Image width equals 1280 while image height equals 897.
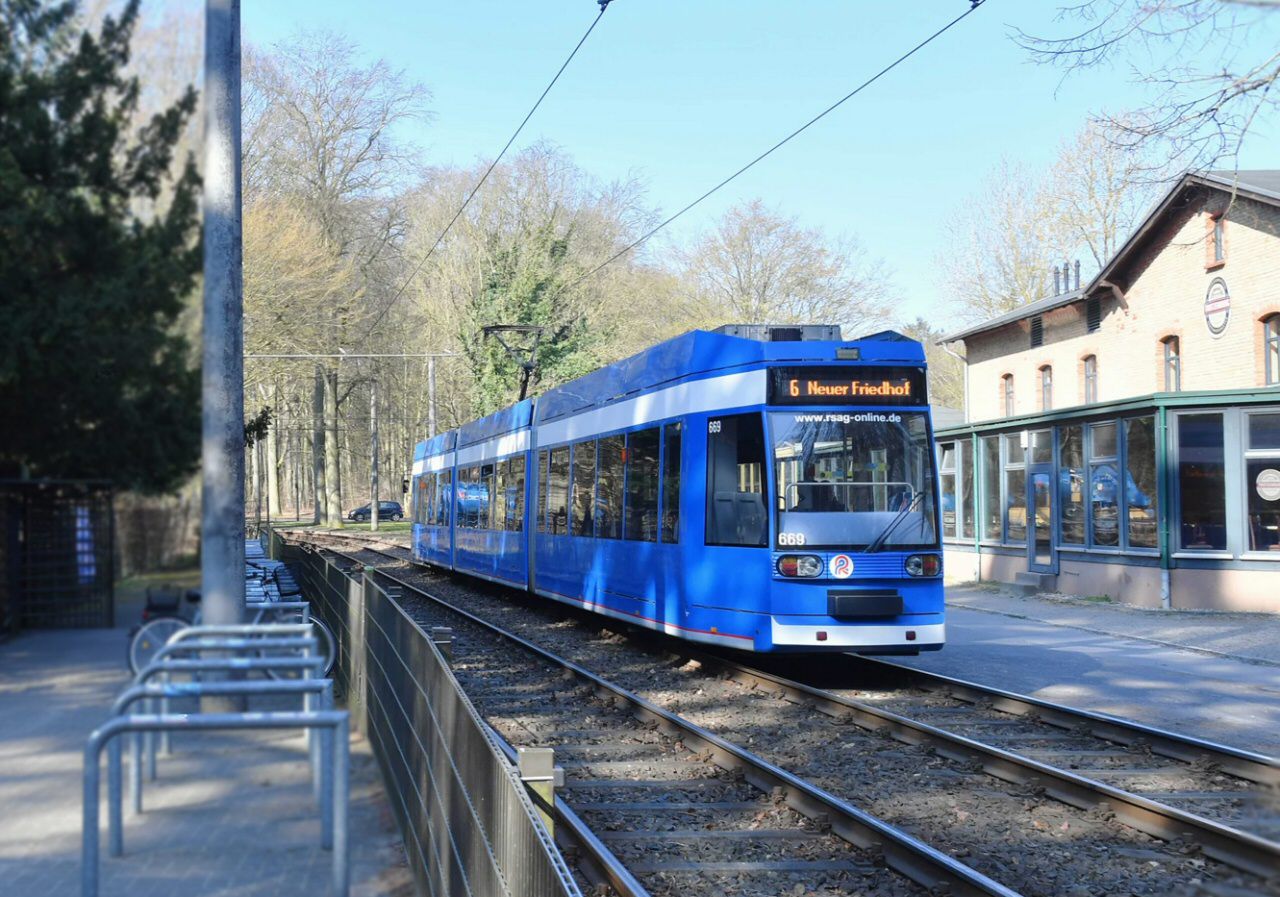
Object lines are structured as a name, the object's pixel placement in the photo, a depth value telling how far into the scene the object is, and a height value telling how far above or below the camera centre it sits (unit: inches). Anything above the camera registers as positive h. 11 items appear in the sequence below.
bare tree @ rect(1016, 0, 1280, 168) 399.9 +116.2
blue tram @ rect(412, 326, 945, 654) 465.4 -2.1
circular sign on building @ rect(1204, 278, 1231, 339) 1047.6 +138.9
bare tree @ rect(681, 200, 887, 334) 1856.5 +295.4
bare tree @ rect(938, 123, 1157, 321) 1739.7 +336.6
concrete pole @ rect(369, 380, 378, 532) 2137.6 +99.2
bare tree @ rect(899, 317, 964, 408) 2466.8 +199.3
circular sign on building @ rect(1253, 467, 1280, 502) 824.3 -3.1
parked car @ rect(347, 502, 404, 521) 2876.5 -27.4
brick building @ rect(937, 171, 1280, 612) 834.2 +35.2
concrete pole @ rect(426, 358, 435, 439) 1909.4 +151.9
